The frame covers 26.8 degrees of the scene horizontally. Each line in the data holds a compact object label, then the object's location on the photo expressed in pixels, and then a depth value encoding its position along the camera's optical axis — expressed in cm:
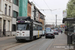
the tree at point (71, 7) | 3589
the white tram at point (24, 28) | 2098
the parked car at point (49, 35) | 3301
